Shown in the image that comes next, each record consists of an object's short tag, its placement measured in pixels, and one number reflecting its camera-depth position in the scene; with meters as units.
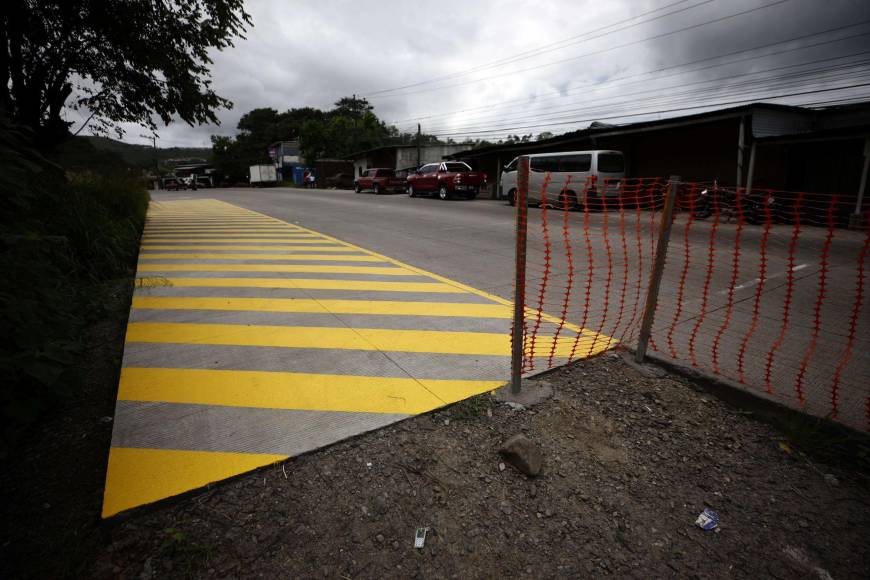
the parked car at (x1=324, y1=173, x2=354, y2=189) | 42.53
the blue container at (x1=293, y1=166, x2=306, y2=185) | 55.25
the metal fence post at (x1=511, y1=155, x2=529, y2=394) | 2.50
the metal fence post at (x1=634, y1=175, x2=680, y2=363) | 3.13
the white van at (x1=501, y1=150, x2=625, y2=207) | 15.18
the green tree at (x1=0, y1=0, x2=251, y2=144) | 8.01
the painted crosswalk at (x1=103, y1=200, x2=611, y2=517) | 2.38
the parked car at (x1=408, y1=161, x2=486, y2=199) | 22.03
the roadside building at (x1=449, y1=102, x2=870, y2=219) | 13.88
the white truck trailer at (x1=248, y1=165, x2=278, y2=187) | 51.00
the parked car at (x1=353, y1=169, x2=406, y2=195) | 28.53
